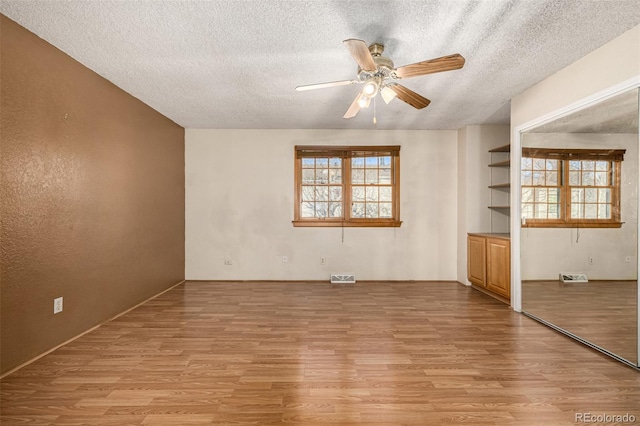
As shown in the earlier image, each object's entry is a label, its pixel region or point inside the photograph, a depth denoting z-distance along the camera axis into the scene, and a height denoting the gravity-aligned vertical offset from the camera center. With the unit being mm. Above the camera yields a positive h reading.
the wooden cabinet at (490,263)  4238 -713
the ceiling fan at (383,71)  2184 +1059
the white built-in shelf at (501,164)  4821 +771
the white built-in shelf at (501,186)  4854 +428
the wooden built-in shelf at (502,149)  4796 +998
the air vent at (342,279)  5516 -1117
